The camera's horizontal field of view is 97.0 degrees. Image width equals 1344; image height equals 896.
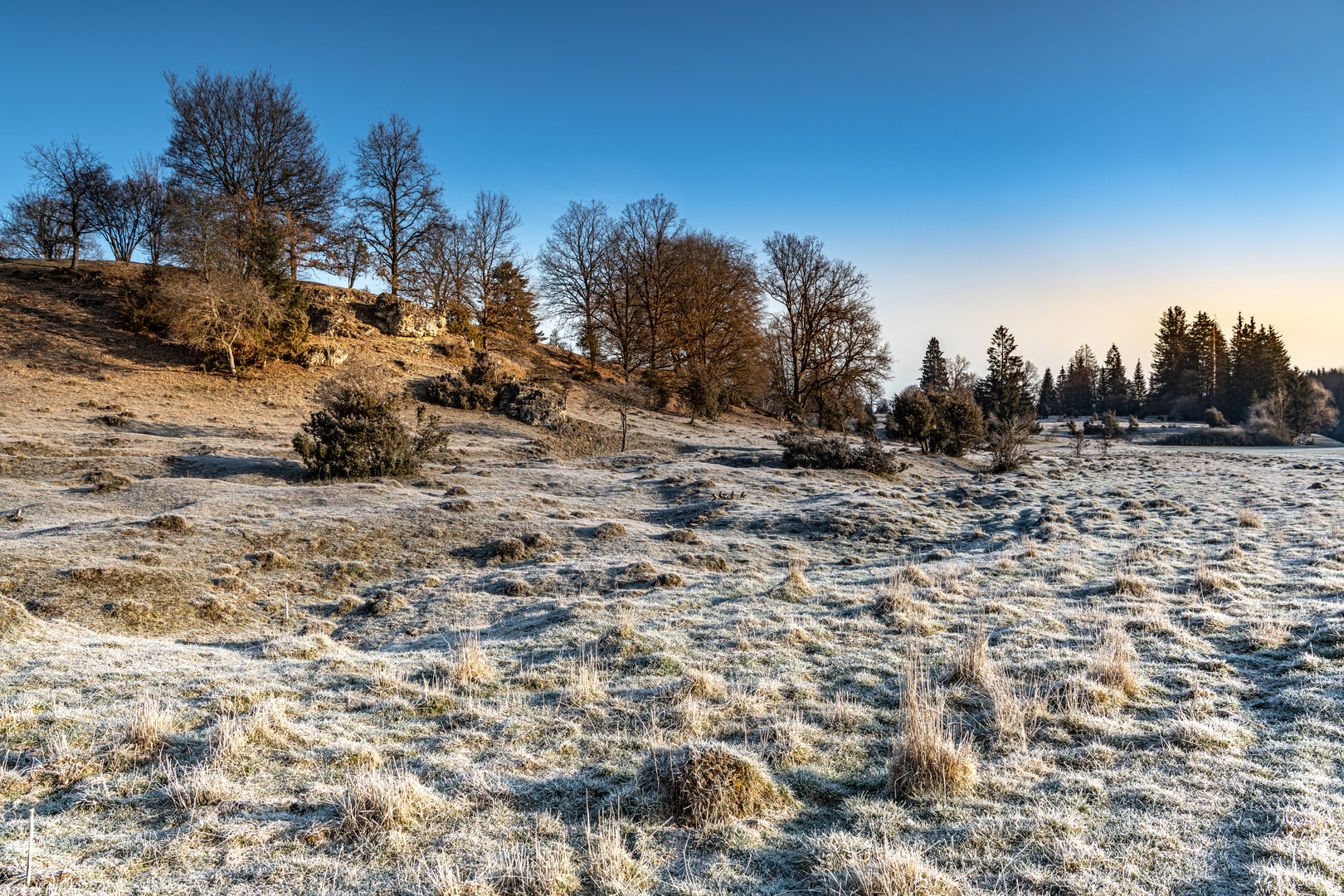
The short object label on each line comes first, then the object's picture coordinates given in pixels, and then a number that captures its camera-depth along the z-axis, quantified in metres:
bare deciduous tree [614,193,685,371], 46.41
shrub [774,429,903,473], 22.75
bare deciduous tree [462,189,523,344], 46.25
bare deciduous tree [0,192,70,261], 41.53
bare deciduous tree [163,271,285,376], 25.02
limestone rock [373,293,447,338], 36.91
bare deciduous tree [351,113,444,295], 40.44
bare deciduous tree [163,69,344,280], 34.44
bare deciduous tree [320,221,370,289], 37.66
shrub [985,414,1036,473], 25.89
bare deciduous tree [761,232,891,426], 42.41
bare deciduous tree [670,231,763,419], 44.53
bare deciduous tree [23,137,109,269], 35.78
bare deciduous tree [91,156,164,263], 40.22
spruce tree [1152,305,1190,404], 74.12
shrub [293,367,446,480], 15.44
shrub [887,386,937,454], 30.66
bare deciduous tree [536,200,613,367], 47.06
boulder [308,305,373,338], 33.00
